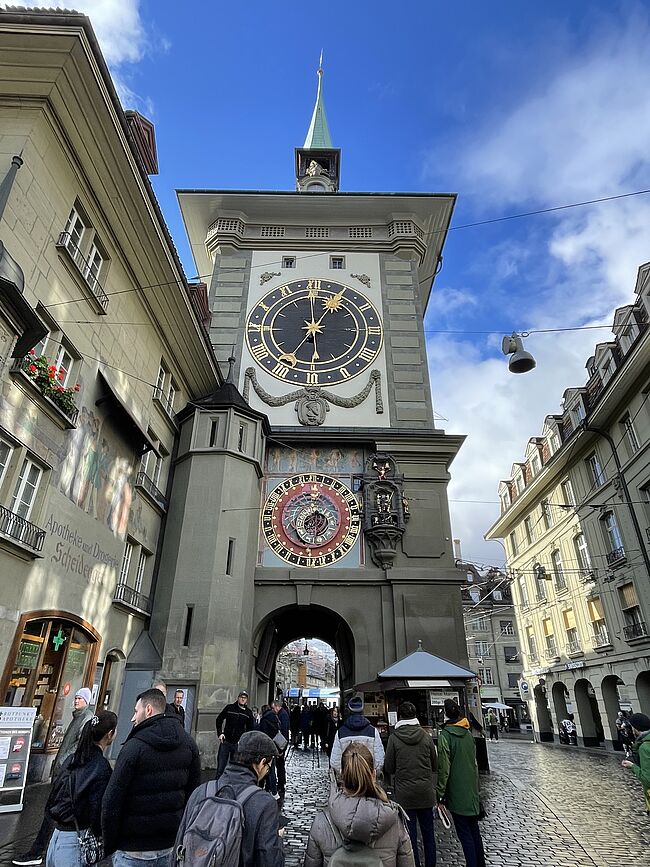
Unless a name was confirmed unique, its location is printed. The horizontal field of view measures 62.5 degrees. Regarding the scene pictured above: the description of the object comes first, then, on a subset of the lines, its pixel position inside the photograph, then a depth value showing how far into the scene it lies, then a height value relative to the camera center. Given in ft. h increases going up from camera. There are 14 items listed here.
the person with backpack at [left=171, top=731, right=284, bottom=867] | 8.79 -1.60
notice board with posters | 25.14 -1.49
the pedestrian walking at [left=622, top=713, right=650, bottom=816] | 21.30 -0.93
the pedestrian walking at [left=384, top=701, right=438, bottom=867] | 18.67 -1.59
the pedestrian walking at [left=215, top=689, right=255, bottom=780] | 27.25 -0.23
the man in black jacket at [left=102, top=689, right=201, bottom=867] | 10.34 -1.35
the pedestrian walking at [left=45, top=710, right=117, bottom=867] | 11.59 -1.60
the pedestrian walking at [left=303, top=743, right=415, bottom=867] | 9.37 -1.70
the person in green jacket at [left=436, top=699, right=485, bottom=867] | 17.70 -1.86
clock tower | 52.65 +27.20
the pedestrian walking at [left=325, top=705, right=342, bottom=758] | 55.88 -0.30
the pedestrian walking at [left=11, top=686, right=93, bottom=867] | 17.55 -3.15
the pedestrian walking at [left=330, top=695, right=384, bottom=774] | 20.35 -0.48
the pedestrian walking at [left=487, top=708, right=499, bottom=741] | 104.22 -0.81
